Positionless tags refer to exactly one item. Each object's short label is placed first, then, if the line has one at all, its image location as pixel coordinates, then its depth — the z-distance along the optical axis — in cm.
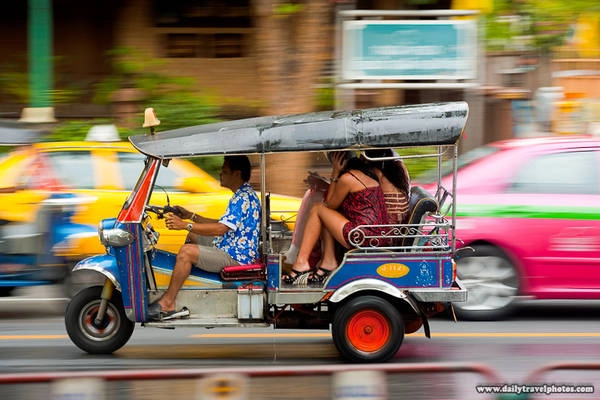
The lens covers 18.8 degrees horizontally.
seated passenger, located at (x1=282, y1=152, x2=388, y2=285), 1374
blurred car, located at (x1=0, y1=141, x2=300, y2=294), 1729
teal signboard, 2479
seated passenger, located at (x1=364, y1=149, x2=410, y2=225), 1417
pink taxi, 1689
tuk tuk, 1316
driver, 1371
